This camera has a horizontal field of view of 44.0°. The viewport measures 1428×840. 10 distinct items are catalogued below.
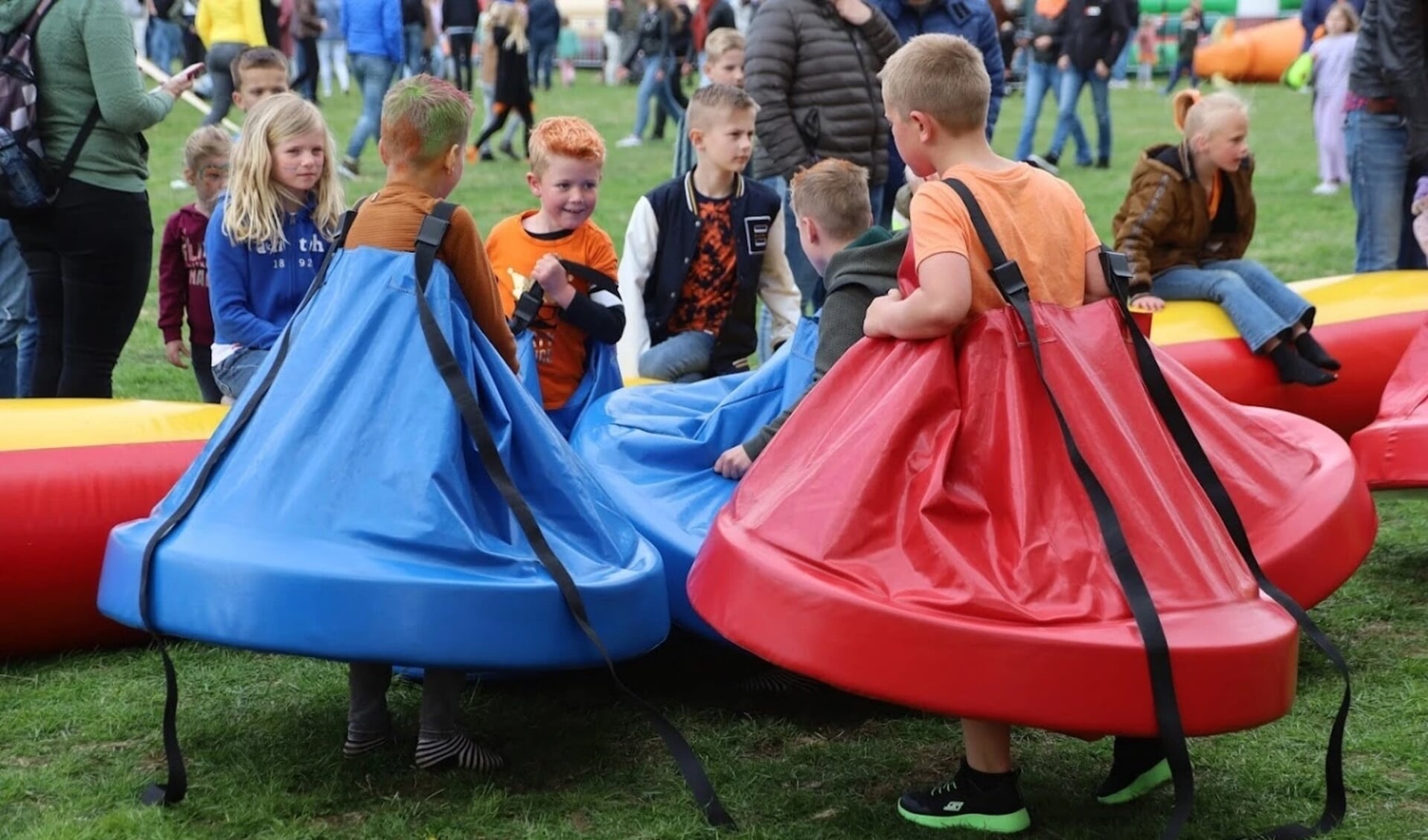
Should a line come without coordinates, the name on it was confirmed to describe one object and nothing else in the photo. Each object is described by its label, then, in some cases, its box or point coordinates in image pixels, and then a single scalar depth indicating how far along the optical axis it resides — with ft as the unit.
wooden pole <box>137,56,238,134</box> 39.73
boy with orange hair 17.03
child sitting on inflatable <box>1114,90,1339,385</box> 21.85
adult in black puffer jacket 24.82
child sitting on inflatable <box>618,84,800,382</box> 20.17
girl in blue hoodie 18.45
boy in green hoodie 14.62
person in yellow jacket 42.42
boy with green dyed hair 13.66
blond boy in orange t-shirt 12.49
